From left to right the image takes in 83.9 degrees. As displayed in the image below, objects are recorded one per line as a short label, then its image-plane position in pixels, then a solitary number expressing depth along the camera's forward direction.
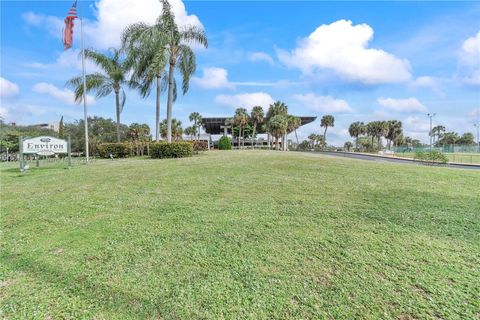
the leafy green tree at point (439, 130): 90.18
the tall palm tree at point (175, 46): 19.78
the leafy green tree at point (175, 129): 47.06
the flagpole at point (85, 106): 16.49
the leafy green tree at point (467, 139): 80.92
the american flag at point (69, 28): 15.49
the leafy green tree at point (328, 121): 73.44
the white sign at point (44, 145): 11.21
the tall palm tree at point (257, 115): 54.62
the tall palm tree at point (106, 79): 24.05
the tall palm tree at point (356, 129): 74.91
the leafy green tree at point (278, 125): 48.75
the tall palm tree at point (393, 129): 68.38
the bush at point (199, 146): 24.94
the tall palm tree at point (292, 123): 55.26
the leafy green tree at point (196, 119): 60.53
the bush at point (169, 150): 17.77
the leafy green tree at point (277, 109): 54.31
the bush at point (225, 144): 38.37
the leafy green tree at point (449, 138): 85.42
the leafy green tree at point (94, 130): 42.03
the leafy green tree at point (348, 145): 75.06
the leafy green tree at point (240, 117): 53.72
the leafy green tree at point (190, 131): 61.75
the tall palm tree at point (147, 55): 19.17
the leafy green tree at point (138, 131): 33.86
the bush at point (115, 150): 22.03
